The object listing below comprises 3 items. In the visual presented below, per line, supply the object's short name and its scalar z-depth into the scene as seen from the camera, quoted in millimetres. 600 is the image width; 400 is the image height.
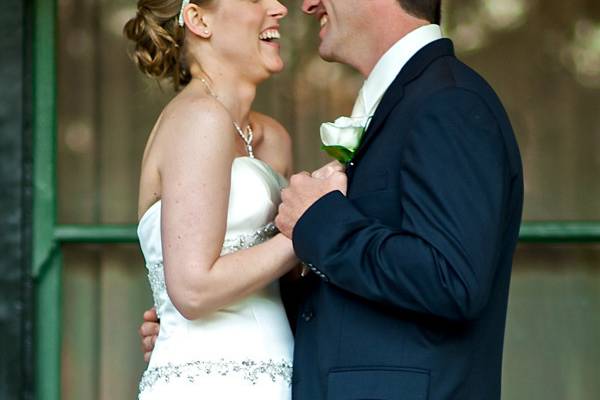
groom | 6121
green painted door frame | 10422
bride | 6951
